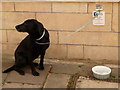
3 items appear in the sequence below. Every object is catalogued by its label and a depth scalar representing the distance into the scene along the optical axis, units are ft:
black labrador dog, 11.89
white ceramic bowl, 12.32
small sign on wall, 13.05
